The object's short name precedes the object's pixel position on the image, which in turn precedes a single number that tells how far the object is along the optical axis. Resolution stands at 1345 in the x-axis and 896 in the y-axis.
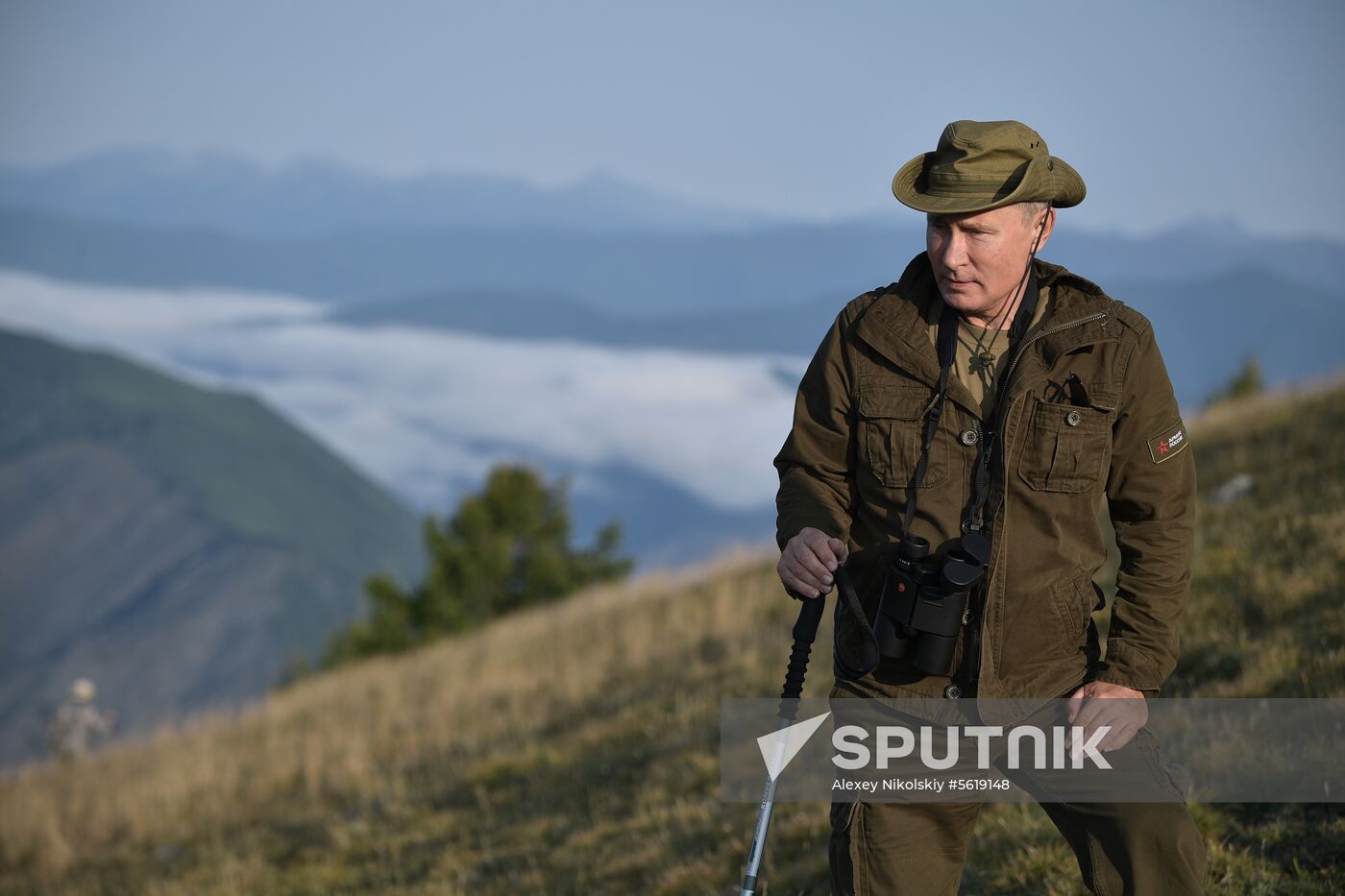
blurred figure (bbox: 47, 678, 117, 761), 15.38
